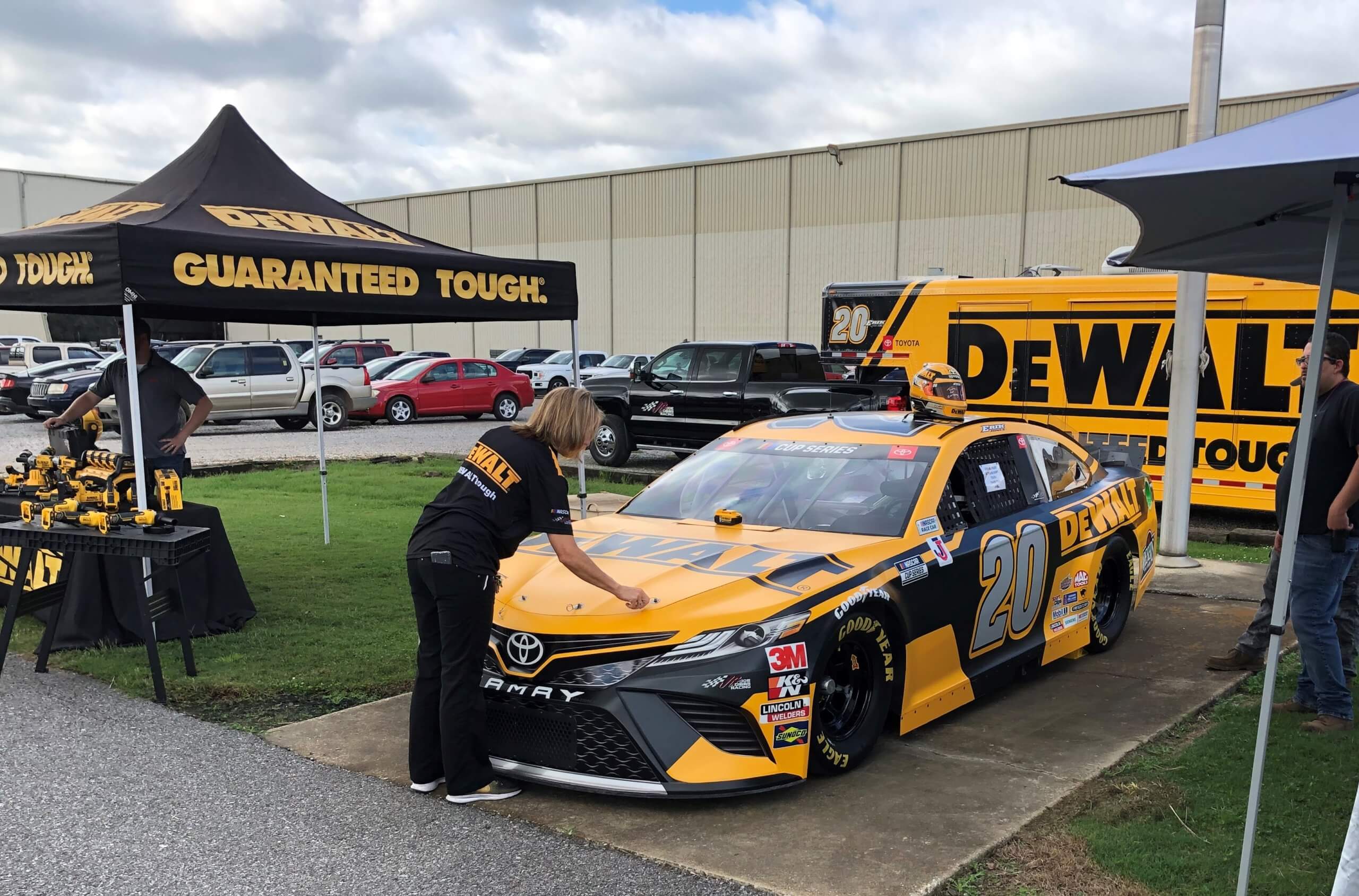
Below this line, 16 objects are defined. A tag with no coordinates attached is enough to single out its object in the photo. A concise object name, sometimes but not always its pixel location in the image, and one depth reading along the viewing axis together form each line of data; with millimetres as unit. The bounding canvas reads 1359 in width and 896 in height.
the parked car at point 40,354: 24906
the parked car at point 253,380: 20594
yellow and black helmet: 5980
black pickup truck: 15266
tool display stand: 5402
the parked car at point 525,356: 36438
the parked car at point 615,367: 30609
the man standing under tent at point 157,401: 6996
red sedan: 23703
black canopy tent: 5883
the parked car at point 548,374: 32750
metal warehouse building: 30672
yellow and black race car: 4008
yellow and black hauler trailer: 10930
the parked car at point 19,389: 22312
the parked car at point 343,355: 26391
